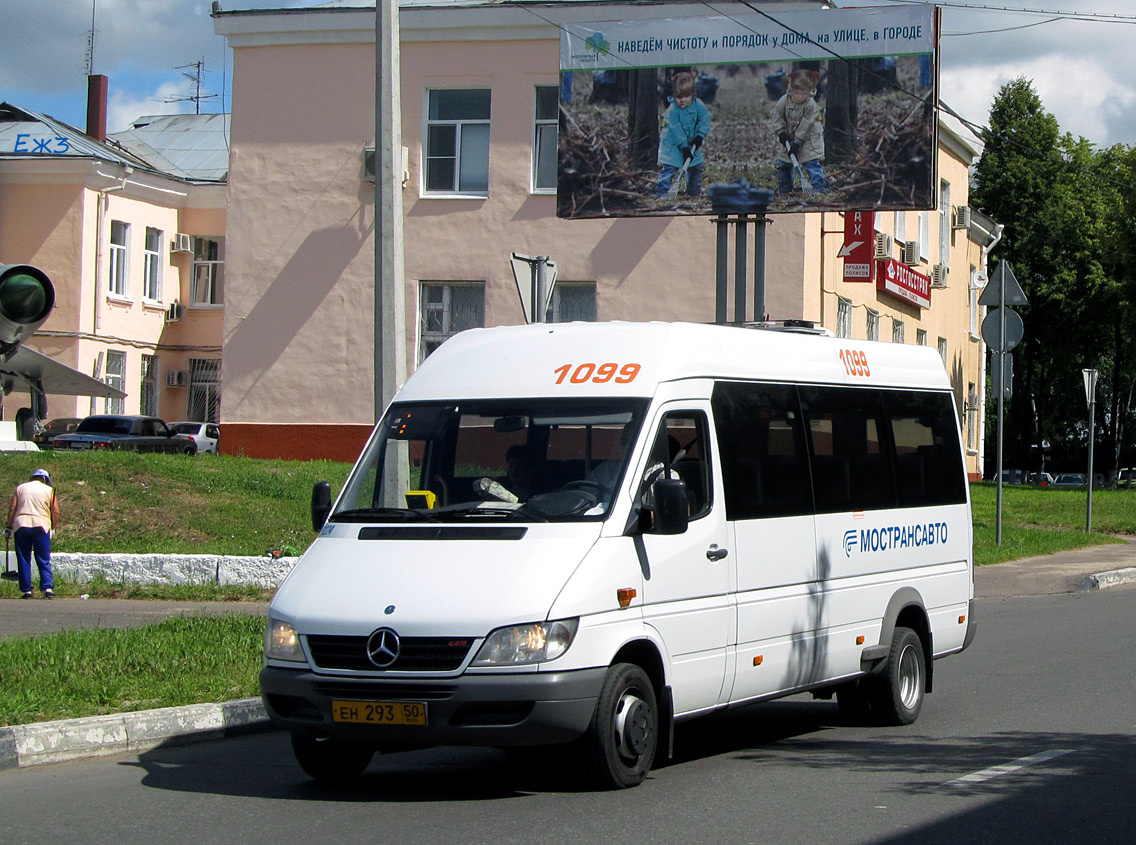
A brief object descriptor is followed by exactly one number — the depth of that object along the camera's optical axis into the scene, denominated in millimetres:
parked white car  42969
